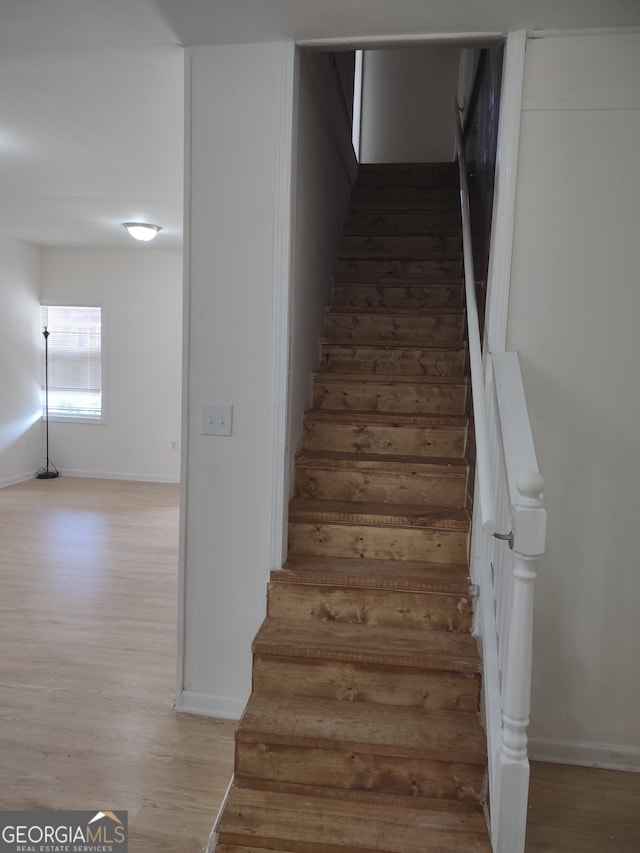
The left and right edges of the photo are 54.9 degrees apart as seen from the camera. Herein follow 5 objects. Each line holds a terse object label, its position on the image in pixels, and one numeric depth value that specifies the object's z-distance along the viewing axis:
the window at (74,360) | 6.77
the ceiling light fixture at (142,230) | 5.28
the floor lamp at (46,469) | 6.78
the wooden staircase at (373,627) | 1.81
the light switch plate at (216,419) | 2.35
